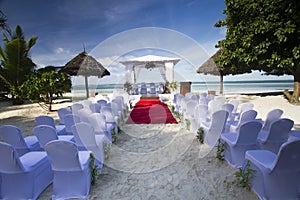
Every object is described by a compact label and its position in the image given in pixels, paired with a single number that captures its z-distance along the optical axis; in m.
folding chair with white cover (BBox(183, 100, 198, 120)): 4.76
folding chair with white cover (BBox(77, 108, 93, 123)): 3.52
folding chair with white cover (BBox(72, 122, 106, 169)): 2.68
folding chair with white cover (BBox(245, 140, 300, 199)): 1.66
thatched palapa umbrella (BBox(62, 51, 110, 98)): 10.02
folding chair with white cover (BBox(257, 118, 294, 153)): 2.43
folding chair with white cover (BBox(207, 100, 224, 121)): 4.65
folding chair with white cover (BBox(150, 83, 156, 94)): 13.89
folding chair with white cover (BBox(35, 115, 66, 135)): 3.40
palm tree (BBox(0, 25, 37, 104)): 10.73
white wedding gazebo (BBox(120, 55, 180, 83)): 13.59
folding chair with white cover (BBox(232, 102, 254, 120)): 4.07
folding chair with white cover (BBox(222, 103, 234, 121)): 4.25
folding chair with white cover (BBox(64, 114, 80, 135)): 3.43
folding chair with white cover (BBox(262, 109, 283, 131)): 3.11
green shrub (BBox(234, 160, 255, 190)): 2.12
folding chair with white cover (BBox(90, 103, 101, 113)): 4.80
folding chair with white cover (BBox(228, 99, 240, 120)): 4.83
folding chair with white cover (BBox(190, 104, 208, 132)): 4.11
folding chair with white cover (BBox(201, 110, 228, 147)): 3.24
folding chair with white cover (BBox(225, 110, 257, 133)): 3.15
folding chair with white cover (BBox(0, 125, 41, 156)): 2.42
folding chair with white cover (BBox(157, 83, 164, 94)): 14.42
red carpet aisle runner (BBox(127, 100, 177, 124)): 6.08
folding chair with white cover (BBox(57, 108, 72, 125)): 4.23
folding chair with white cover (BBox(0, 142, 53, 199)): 1.87
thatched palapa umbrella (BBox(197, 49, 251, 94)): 12.63
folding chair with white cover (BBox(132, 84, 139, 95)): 14.13
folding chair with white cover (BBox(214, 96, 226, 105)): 4.84
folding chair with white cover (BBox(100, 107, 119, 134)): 4.34
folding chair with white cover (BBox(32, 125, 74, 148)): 2.47
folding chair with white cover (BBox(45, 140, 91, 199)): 1.93
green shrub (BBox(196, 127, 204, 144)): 3.88
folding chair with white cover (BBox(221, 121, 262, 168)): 2.41
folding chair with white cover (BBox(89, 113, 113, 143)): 3.40
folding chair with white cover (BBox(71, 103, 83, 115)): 4.68
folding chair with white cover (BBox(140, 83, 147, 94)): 14.07
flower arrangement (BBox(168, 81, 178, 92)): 12.91
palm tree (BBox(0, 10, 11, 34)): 7.85
